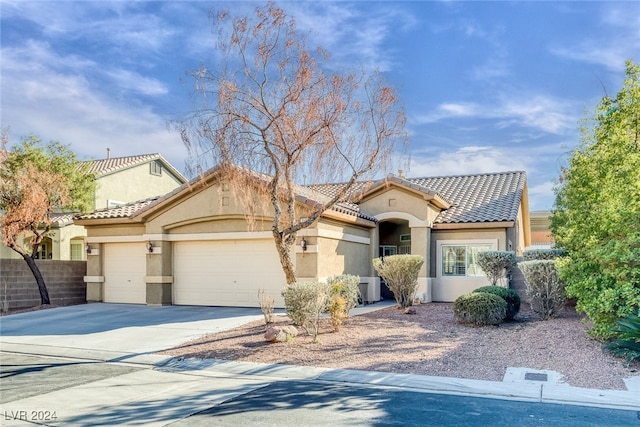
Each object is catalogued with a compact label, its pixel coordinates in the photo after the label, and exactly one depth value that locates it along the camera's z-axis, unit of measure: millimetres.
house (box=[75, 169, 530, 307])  18047
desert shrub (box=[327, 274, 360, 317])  14008
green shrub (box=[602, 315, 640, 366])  9227
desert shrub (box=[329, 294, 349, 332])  12523
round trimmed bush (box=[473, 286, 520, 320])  13672
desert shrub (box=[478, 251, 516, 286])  17188
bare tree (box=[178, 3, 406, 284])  12641
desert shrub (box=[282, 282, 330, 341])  11883
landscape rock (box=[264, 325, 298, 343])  11633
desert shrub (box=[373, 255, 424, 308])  15742
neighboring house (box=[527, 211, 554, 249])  37344
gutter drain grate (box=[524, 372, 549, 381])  8738
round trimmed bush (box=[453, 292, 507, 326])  12852
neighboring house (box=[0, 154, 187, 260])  27141
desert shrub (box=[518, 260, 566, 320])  13344
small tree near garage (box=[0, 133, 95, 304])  18766
